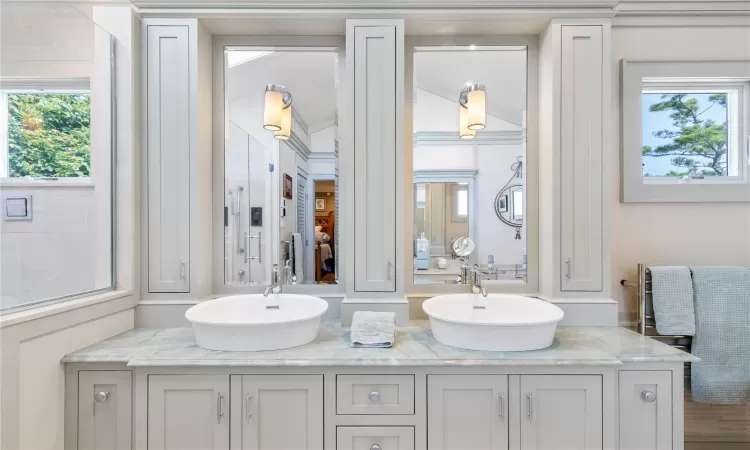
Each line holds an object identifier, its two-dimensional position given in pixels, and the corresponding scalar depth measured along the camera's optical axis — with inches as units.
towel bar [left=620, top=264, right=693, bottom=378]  74.5
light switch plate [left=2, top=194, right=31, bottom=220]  61.8
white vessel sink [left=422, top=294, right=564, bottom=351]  58.3
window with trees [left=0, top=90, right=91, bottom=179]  64.2
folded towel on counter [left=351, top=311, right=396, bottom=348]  60.9
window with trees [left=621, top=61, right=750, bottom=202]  82.1
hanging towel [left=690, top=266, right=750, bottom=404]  72.4
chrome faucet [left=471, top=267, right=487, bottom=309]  70.9
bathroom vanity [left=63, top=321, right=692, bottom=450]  56.7
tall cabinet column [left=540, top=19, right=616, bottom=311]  73.3
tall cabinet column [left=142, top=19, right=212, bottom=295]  73.0
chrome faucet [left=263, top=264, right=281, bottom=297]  72.7
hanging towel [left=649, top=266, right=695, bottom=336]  72.4
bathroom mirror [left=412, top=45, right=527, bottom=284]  80.4
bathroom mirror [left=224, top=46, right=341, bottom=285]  80.0
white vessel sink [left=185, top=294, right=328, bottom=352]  58.0
